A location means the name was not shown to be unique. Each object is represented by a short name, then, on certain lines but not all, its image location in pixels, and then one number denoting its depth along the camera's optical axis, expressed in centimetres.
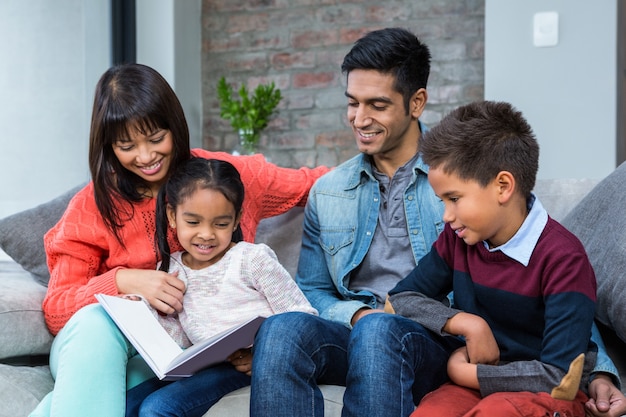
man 176
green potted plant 345
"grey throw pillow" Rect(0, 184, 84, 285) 195
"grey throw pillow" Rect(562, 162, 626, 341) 148
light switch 298
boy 127
